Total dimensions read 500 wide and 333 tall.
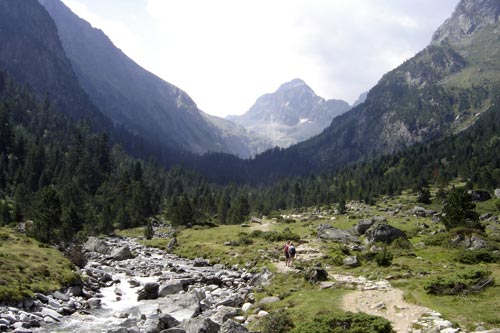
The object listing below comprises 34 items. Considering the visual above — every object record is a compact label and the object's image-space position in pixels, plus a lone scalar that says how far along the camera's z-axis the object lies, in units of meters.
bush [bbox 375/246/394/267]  39.78
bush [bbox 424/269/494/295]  27.59
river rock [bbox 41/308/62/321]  30.27
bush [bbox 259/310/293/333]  25.11
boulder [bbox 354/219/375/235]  74.62
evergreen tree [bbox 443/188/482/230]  64.52
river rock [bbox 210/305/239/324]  30.16
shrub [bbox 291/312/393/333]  20.95
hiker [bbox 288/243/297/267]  45.19
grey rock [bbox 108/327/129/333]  25.90
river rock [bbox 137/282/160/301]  40.12
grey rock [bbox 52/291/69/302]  34.59
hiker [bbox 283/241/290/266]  45.94
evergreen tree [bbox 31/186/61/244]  71.38
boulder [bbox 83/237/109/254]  69.62
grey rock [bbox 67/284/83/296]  37.58
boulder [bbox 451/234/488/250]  45.22
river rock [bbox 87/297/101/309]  35.59
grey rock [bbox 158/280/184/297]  40.95
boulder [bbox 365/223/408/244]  58.47
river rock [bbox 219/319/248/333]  23.36
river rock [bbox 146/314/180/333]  27.17
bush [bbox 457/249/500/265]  38.22
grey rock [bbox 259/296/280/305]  32.19
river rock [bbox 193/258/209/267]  58.09
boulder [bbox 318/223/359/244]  66.50
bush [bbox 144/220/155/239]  91.19
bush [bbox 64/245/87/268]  51.59
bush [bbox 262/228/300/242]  67.50
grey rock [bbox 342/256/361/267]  42.58
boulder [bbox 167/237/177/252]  73.81
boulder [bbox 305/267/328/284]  36.00
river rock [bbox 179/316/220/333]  24.62
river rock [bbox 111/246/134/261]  62.72
